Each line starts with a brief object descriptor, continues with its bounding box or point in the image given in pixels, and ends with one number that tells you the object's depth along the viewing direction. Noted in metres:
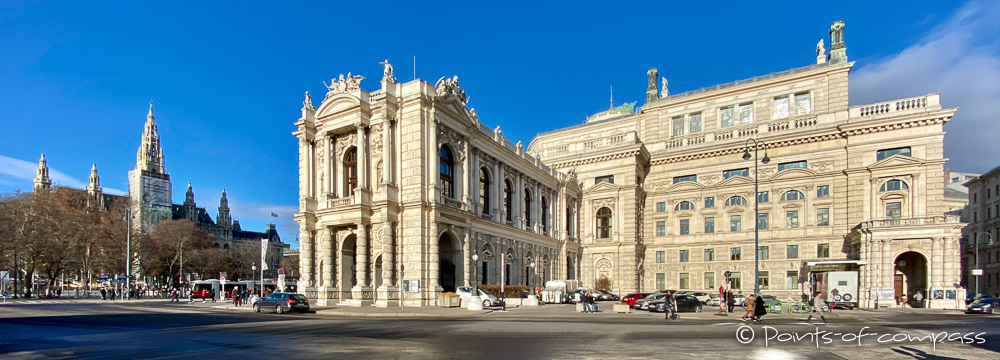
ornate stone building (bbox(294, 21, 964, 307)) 36.19
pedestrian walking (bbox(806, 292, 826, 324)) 24.62
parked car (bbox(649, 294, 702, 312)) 32.41
